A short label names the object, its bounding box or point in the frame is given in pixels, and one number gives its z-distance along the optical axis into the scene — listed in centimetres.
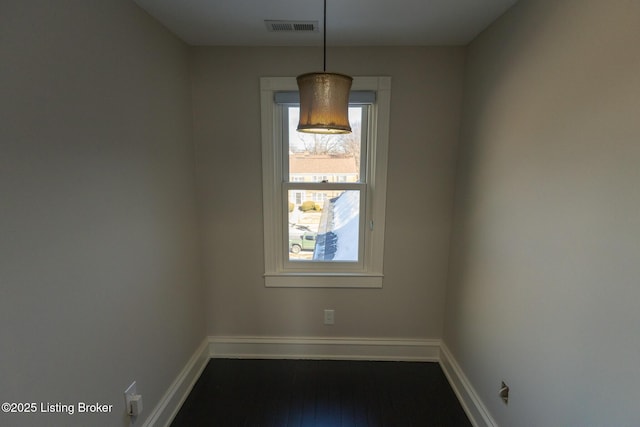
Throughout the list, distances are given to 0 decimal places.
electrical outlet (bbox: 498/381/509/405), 156
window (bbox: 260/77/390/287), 222
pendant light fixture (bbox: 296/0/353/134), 117
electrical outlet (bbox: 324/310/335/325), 244
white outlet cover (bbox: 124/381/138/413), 149
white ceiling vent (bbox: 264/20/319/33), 177
